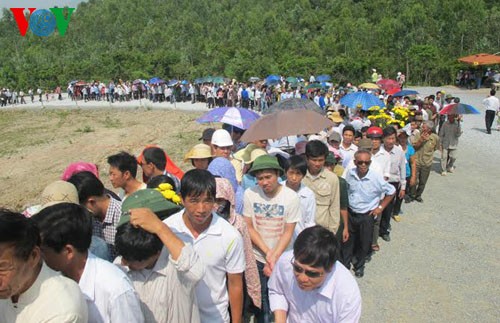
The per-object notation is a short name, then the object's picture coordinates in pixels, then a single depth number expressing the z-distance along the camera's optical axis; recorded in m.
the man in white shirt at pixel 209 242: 2.46
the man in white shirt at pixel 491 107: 12.66
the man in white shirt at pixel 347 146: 5.89
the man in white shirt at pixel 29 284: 1.51
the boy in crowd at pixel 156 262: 1.98
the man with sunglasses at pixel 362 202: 4.64
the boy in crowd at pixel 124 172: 3.56
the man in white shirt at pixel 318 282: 2.15
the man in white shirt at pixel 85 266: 1.83
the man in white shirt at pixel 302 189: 3.55
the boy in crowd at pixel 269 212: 3.26
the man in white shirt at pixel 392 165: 5.86
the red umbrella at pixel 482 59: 23.21
